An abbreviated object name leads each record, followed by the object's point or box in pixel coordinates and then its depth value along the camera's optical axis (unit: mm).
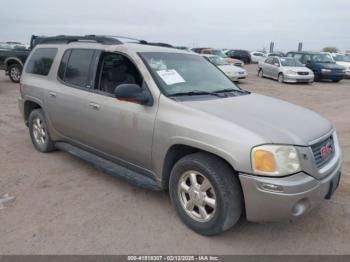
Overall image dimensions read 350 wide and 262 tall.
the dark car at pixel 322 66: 20422
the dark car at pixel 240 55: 34688
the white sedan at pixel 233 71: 18406
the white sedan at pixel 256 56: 39244
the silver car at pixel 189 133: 2873
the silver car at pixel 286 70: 18812
